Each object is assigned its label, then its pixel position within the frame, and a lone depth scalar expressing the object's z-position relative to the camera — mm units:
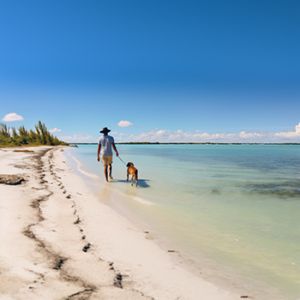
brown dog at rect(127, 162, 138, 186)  9303
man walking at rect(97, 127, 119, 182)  10164
